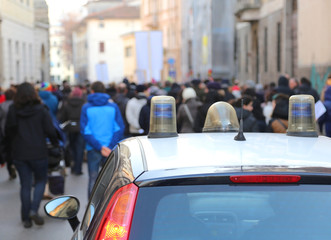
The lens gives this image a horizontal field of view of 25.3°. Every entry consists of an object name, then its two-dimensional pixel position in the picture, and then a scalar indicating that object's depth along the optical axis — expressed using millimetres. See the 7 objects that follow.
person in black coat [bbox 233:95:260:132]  9047
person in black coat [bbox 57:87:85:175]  13688
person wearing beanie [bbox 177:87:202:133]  11680
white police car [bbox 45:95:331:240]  2660
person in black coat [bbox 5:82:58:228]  8516
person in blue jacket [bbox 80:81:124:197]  8945
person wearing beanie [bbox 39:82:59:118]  13047
